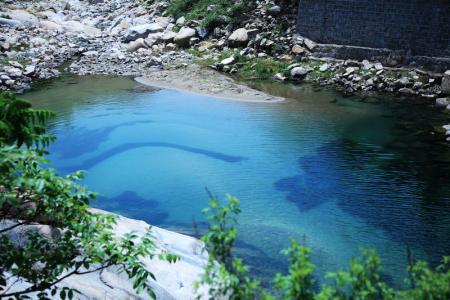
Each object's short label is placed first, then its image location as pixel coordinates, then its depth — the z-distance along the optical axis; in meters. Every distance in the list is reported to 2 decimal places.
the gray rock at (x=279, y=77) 17.17
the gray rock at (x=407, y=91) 15.05
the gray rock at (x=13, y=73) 16.41
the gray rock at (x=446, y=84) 14.25
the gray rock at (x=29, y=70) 17.09
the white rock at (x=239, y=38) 19.12
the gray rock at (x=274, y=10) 19.58
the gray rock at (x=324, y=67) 17.11
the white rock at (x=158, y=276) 4.32
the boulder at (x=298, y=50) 18.08
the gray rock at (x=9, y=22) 21.92
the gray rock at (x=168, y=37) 20.81
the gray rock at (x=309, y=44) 18.06
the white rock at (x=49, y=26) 22.77
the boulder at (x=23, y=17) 22.91
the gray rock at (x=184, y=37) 20.61
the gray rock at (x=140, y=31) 21.17
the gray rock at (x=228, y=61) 18.03
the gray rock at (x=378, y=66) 16.21
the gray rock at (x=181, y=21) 21.76
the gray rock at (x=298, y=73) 17.12
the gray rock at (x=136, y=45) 20.54
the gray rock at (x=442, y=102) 13.73
